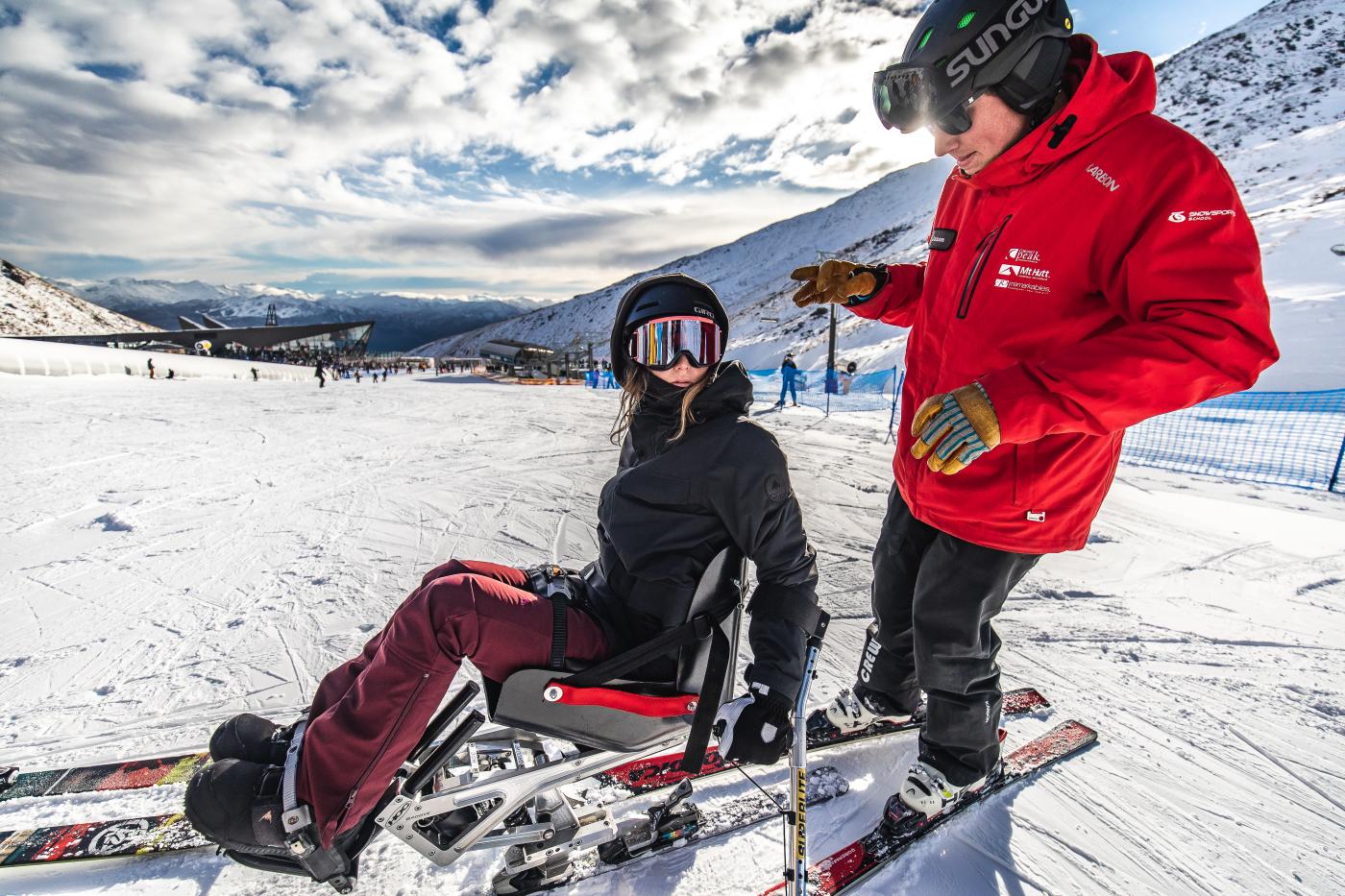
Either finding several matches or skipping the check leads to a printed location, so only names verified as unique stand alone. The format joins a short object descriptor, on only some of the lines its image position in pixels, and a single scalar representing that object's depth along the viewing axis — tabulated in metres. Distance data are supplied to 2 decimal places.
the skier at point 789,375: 13.86
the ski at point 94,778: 1.99
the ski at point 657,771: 2.07
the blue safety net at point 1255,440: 6.80
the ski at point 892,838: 1.69
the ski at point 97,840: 1.71
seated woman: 1.45
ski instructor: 1.17
